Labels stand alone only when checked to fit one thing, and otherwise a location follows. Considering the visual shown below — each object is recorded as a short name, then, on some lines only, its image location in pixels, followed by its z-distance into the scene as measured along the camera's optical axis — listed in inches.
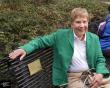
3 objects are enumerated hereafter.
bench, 95.4
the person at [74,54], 99.3
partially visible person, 121.8
